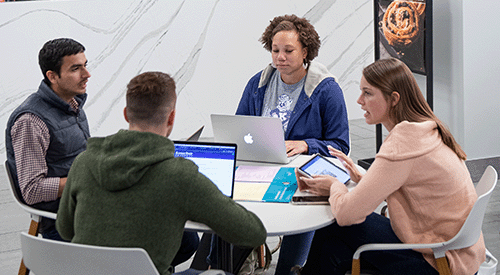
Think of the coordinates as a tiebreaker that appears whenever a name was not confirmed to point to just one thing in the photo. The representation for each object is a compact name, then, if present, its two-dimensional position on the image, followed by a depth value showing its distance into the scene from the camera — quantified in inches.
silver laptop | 98.2
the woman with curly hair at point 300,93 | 116.3
